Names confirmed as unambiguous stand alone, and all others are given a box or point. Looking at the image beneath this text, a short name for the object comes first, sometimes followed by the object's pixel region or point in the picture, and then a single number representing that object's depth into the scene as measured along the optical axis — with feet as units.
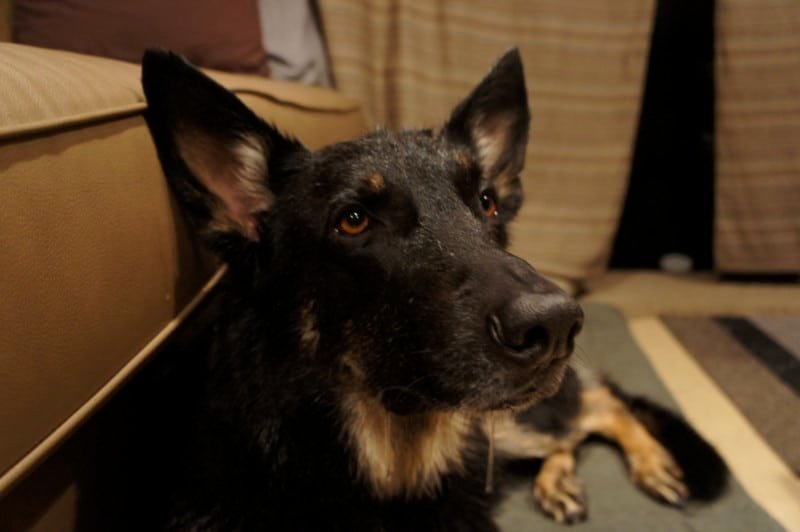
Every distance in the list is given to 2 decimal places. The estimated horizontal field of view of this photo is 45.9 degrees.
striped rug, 2.81
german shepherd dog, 1.97
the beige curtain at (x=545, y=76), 3.84
